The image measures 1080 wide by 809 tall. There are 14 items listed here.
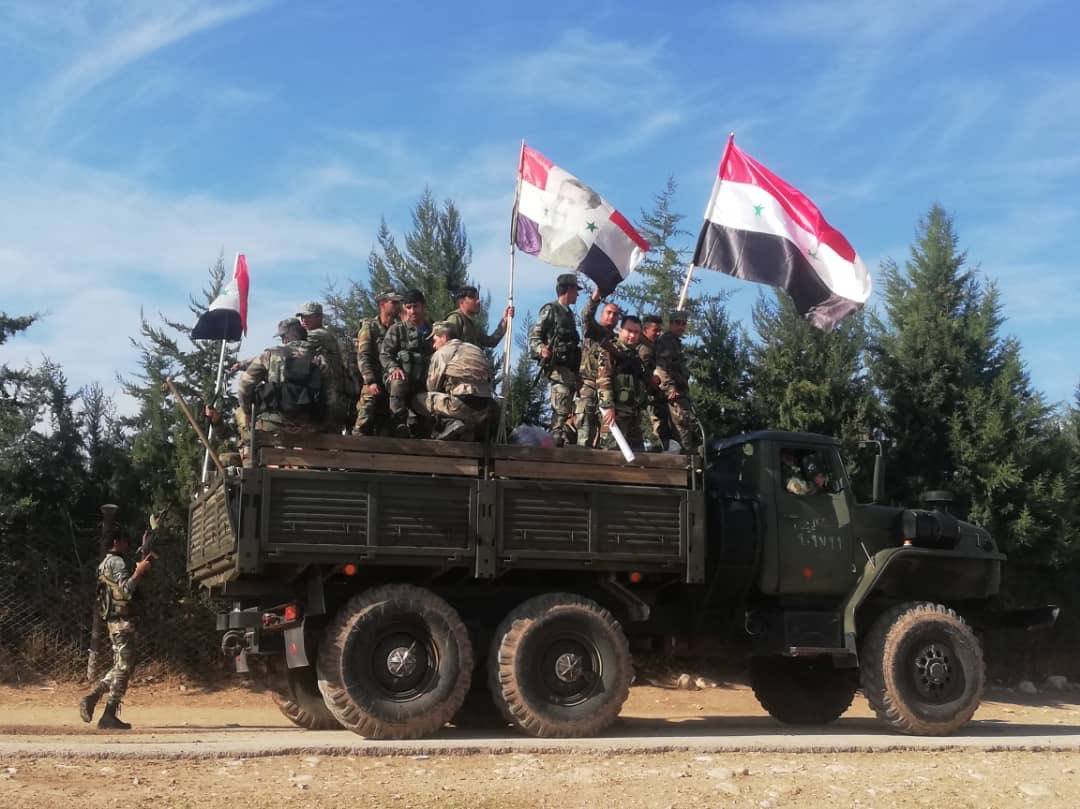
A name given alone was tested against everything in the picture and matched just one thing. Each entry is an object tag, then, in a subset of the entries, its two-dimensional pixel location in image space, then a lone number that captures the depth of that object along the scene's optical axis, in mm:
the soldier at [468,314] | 11016
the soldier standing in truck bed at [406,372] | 10422
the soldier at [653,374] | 11734
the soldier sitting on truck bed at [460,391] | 9922
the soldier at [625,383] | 11148
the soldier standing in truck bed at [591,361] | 11258
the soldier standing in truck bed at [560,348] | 11500
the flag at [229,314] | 12523
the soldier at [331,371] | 10203
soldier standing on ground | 10289
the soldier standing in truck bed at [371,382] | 10422
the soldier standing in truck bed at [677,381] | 11484
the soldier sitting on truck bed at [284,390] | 9750
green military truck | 9219
